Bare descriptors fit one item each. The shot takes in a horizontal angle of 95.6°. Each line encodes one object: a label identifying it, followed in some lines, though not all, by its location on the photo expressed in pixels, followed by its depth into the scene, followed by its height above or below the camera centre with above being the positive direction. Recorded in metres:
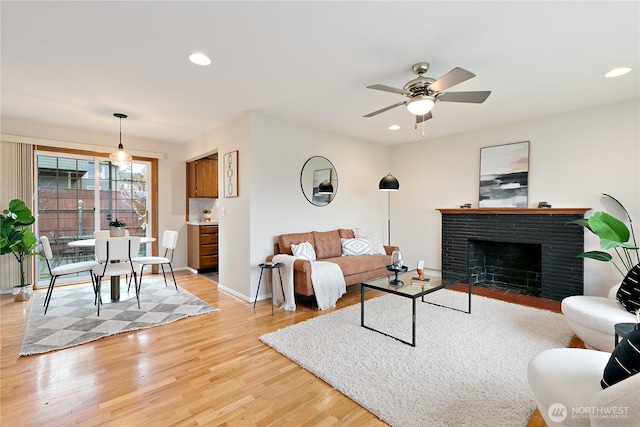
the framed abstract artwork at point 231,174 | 4.16 +0.53
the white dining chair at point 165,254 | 4.20 -0.73
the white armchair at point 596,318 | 2.24 -0.87
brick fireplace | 3.91 -0.60
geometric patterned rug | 2.76 -1.22
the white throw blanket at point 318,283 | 3.61 -0.94
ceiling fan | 2.44 +1.02
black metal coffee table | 2.70 -0.78
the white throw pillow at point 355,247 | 4.70 -0.61
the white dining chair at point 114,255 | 3.46 -0.56
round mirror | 4.61 +0.48
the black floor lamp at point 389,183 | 4.69 +0.43
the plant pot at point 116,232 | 4.00 -0.31
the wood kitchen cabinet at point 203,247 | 5.55 -0.73
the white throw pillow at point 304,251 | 3.96 -0.57
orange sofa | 3.56 -0.73
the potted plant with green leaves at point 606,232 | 2.91 -0.22
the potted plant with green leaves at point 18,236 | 3.87 -0.36
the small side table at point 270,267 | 3.60 -0.71
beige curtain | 4.24 +0.40
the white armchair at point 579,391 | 1.02 -0.80
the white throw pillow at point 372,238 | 4.86 -0.49
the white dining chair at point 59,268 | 3.48 -0.72
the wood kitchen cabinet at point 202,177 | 5.91 +0.67
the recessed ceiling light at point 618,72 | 2.77 +1.34
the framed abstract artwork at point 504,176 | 4.34 +0.53
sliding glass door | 4.66 +0.18
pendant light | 4.19 +0.77
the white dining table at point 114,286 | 3.84 -1.02
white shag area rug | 1.79 -1.22
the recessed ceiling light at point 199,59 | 2.49 +1.33
